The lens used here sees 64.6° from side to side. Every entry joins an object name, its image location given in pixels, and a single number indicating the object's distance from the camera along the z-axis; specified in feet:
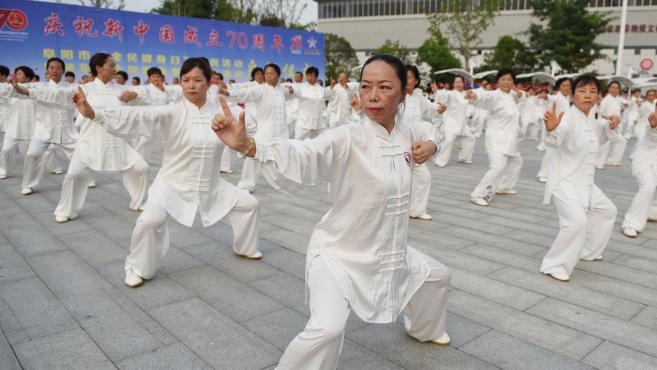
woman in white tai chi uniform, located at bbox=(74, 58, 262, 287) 13.10
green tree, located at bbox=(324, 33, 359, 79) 115.55
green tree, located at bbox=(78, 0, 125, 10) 84.38
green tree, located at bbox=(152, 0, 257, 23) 103.04
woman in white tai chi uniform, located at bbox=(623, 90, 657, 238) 19.22
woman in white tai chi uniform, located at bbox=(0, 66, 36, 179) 26.76
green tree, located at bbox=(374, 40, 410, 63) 121.19
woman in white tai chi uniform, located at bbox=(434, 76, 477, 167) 34.53
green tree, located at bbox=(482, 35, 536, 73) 113.19
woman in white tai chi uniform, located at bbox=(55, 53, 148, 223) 19.26
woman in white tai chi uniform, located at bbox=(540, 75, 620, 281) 14.26
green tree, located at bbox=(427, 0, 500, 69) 118.42
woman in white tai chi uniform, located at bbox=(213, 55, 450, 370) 7.93
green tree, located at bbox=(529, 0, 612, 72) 102.94
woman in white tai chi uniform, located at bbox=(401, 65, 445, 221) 20.46
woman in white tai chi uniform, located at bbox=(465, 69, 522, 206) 23.82
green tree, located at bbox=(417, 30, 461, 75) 109.70
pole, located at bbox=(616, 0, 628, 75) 59.91
